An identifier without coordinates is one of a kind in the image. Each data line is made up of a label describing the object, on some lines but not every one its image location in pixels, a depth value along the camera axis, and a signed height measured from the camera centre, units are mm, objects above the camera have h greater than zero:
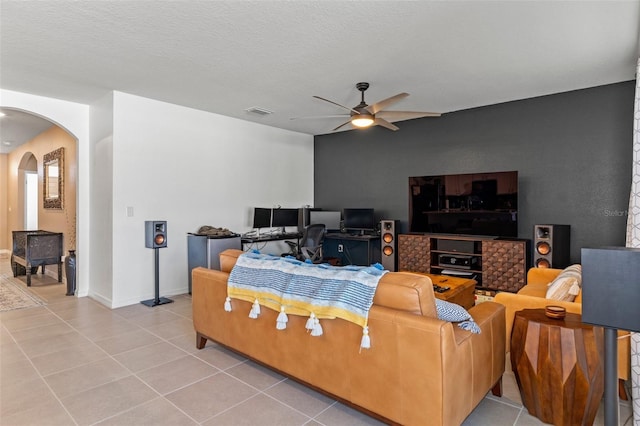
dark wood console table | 5695 -736
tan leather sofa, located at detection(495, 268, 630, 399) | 2334 -799
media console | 4641 -735
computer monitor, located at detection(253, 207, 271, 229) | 5965 -207
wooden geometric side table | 1951 -908
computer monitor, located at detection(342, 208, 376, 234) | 6305 -243
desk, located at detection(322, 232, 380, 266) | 6223 -793
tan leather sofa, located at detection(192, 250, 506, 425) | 1703 -842
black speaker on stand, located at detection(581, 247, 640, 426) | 1410 -371
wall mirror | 6141 +463
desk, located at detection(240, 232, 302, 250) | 5614 -548
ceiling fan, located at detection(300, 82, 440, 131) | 3929 +1050
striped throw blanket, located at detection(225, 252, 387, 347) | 1983 -511
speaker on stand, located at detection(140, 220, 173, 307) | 4555 -433
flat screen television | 4906 +33
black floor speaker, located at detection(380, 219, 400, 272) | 5695 -611
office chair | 5916 -603
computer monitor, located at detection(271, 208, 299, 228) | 6327 -219
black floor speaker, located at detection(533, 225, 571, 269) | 4258 -481
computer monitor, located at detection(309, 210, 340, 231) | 6676 -248
